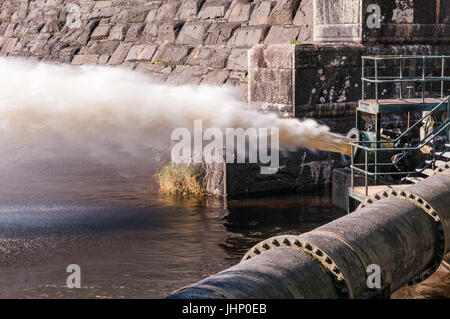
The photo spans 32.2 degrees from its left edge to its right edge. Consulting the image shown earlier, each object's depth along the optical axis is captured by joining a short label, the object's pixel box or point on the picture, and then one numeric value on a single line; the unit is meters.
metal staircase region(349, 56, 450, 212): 11.36
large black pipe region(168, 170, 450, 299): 5.84
